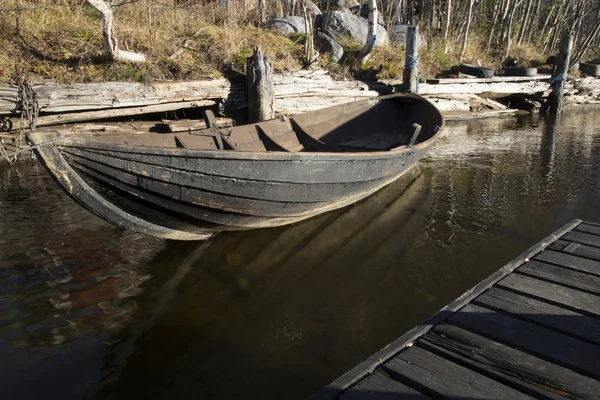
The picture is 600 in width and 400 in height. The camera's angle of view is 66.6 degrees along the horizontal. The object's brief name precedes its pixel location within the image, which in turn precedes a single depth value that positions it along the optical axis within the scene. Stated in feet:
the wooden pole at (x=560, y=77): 47.50
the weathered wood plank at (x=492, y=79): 42.12
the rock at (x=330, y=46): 41.41
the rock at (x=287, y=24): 42.32
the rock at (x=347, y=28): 45.78
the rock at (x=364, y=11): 58.29
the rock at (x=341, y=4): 58.39
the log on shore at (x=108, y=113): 27.14
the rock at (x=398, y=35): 48.52
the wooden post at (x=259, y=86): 31.07
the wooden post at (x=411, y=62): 38.14
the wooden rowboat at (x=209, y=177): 11.94
